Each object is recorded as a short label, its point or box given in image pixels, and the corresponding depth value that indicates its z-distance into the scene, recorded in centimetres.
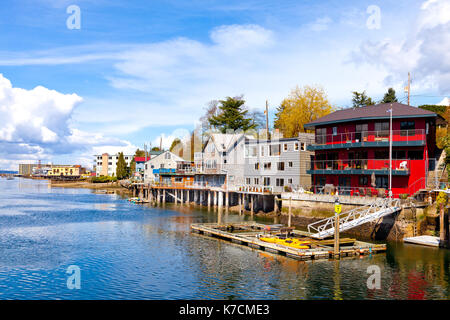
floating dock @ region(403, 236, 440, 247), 3940
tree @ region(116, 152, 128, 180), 15800
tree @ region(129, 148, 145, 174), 16200
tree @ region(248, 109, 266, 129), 11022
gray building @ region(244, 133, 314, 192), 6381
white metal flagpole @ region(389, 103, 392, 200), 4532
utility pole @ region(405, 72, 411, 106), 7418
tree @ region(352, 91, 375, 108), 8831
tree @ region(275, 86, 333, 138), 8525
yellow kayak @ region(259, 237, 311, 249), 3678
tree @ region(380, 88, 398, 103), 8550
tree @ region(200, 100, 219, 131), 12344
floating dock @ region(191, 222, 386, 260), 3528
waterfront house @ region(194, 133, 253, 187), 7869
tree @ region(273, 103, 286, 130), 9830
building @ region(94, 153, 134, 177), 19400
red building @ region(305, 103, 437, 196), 4900
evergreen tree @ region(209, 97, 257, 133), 10400
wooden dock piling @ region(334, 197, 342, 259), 3512
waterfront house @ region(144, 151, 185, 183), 10362
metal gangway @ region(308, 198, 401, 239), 4106
